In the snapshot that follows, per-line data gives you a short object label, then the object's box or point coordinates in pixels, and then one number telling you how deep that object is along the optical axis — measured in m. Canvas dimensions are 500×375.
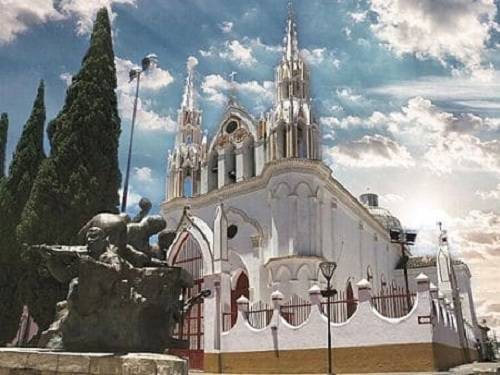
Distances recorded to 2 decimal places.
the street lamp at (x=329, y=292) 14.69
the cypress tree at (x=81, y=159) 17.05
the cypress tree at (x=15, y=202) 18.20
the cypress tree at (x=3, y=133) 25.09
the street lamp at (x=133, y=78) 15.48
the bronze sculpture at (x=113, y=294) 7.73
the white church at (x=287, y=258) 15.36
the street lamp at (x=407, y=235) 26.30
